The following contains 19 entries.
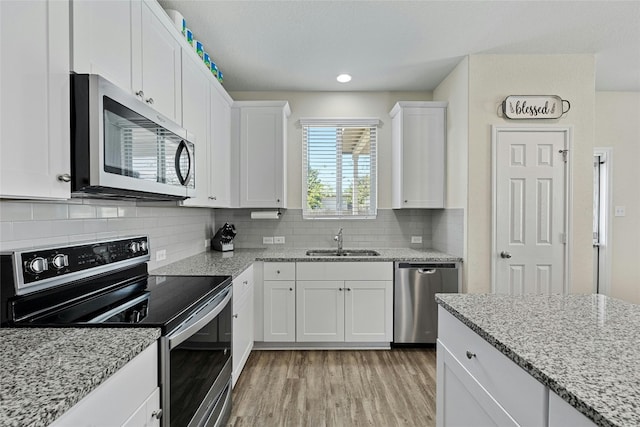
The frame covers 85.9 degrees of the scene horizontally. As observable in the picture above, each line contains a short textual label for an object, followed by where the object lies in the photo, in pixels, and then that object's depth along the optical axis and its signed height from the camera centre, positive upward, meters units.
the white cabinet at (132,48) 1.25 +0.72
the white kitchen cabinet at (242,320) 2.41 -0.85
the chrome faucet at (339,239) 3.65 -0.31
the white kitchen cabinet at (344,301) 3.19 -0.84
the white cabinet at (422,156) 3.54 +0.57
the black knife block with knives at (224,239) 3.51 -0.29
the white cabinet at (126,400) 0.80 -0.52
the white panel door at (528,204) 2.99 +0.06
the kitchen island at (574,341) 0.71 -0.38
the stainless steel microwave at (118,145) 1.19 +0.26
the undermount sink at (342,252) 3.62 -0.44
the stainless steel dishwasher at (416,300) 3.19 -0.83
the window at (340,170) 3.92 +0.47
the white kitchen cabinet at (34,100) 0.94 +0.33
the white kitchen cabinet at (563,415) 0.72 -0.45
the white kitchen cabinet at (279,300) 3.17 -0.83
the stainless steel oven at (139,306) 1.21 -0.41
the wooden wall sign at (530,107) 2.97 +0.90
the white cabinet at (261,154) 3.51 +0.58
